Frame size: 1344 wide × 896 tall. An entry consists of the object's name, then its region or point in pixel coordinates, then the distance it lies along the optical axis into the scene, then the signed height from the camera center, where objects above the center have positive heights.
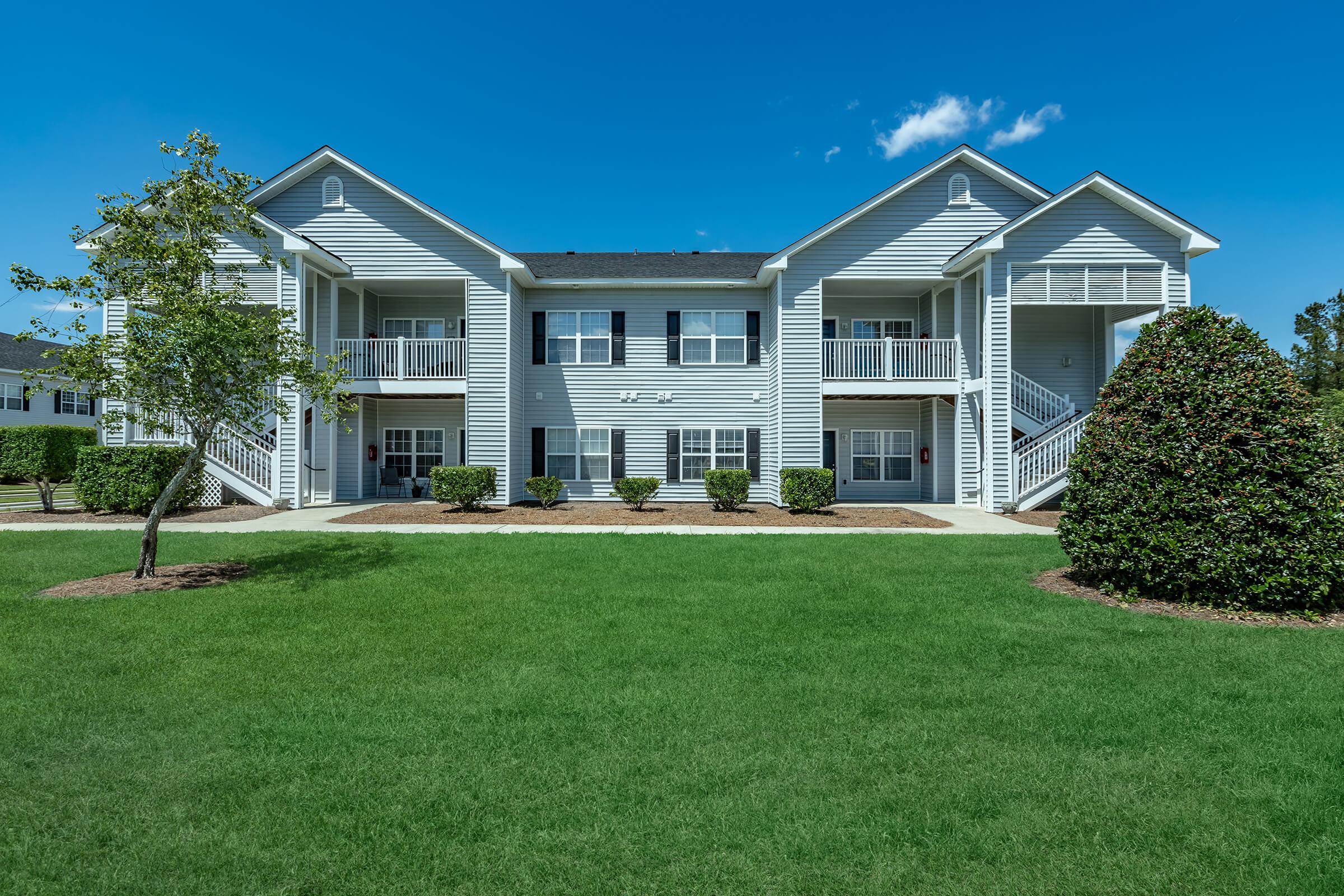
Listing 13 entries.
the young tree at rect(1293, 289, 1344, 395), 34.06 +5.00
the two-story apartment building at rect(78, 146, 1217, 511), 17.44 +3.21
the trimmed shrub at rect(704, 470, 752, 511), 16.94 -0.77
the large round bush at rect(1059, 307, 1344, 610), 6.75 -0.30
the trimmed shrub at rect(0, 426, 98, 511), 15.90 +0.10
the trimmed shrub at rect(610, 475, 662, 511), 17.19 -0.80
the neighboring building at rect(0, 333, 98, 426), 32.19 +2.84
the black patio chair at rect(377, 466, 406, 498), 20.62 -0.67
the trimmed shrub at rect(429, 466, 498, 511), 16.67 -0.68
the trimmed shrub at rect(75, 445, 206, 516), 15.10 -0.41
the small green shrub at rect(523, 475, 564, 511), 17.84 -0.79
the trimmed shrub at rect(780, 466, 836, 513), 16.31 -0.78
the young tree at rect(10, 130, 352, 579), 8.14 +1.52
